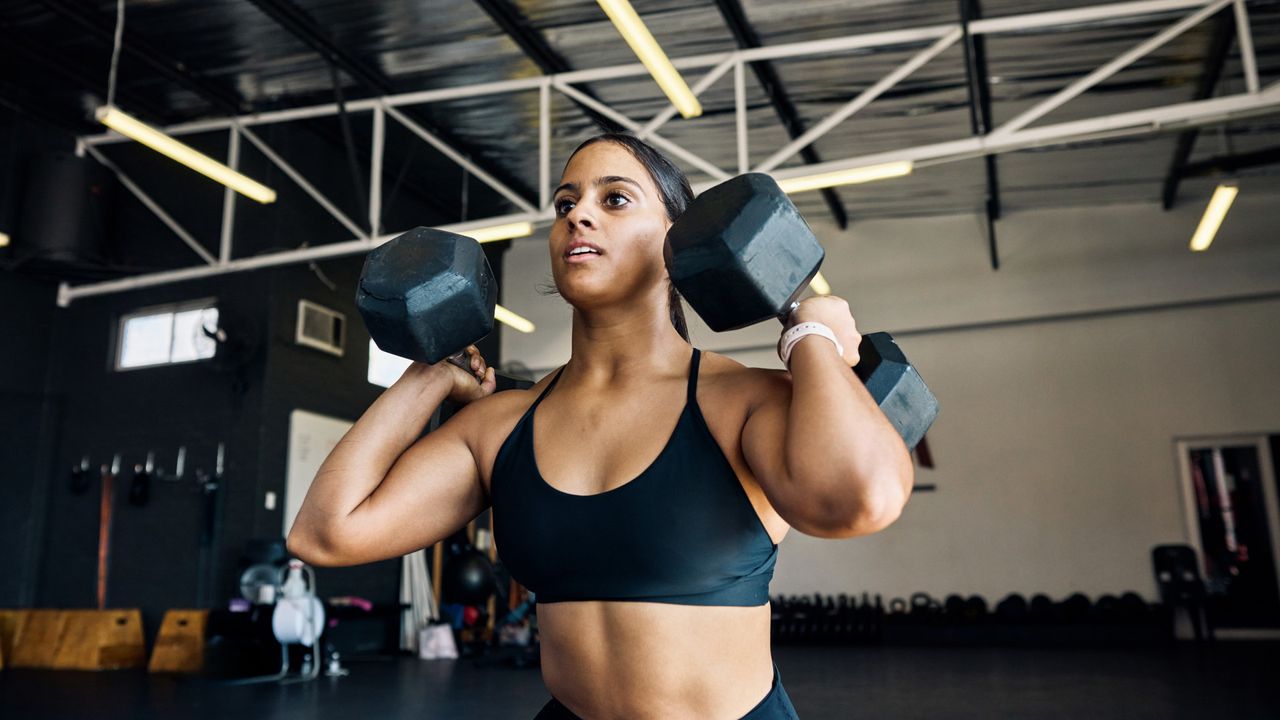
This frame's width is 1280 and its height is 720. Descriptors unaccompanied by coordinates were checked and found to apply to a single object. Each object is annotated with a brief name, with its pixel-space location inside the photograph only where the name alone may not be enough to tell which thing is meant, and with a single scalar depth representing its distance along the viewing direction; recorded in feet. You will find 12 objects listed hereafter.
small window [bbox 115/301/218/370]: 25.04
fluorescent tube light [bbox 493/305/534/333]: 26.45
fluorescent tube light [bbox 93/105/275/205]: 15.97
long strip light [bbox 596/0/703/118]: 13.24
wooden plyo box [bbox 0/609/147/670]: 22.35
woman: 2.47
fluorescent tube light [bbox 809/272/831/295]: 28.25
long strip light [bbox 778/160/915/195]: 17.38
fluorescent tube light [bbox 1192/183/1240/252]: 20.36
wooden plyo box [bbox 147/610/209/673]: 21.90
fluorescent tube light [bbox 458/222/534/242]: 19.94
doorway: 27.37
